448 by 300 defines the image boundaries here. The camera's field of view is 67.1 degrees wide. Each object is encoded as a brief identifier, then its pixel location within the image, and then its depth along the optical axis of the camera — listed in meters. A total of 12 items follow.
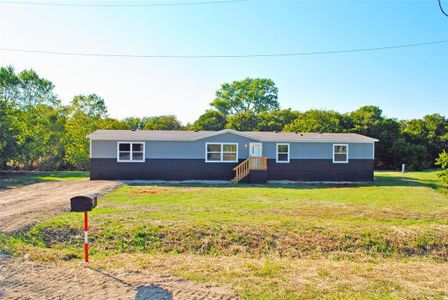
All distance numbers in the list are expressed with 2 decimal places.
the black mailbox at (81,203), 5.70
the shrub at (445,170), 16.38
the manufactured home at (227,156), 18.44
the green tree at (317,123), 30.02
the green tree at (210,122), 41.89
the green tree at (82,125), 26.56
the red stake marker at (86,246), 5.72
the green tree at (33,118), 24.31
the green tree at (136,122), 44.78
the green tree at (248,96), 52.81
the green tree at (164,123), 39.62
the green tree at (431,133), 32.06
